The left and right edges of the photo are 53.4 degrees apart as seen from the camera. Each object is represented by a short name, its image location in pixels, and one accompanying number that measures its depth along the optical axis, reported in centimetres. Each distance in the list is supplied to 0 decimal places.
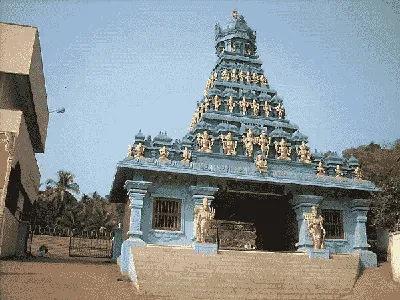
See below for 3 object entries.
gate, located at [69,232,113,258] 2617
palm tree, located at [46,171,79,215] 4316
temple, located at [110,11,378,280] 1730
